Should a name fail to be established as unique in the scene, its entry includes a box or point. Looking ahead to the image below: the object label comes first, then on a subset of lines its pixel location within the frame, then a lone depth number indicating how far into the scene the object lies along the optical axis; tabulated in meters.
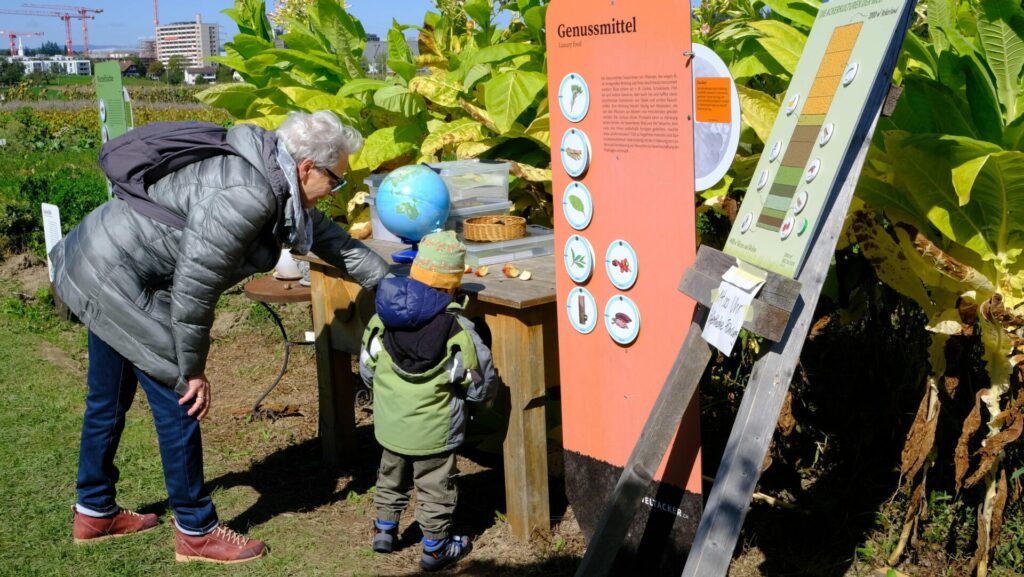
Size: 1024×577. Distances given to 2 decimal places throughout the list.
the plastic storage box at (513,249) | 3.95
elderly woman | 3.28
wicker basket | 4.01
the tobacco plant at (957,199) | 2.66
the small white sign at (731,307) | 2.34
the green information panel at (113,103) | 6.62
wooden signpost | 2.21
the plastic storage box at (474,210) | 4.23
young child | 3.40
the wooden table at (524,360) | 3.56
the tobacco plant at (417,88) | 4.59
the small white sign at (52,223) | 6.65
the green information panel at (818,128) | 2.18
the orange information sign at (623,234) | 2.86
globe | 3.96
